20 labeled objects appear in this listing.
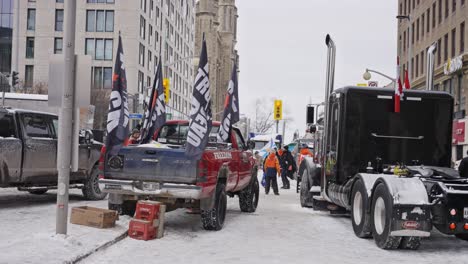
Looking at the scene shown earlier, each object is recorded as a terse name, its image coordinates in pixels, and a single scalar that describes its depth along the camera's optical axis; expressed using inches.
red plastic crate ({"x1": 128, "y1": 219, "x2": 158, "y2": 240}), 375.2
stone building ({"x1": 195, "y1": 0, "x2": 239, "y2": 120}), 4763.8
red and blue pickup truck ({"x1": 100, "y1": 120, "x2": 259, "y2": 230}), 397.4
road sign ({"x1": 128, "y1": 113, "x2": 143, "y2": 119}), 1297.5
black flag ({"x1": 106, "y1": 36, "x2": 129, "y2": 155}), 411.2
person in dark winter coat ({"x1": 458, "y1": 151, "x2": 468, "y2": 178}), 423.2
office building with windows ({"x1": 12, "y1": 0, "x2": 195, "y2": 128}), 2443.4
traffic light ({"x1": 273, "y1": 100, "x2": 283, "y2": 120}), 1267.2
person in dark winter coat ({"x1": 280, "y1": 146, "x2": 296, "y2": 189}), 944.9
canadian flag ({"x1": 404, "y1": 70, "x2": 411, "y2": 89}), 523.5
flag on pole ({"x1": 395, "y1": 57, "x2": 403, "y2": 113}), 444.0
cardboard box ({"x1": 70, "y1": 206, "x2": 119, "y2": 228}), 392.5
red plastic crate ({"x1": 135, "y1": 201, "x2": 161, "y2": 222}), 380.1
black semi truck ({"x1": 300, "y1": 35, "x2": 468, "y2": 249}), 405.4
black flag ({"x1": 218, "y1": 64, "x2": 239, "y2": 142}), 504.4
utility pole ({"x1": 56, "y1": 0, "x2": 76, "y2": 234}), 337.7
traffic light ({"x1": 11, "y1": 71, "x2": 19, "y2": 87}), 1317.7
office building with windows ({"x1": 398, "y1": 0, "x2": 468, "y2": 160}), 1376.7
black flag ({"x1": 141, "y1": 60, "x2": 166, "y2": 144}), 500.4
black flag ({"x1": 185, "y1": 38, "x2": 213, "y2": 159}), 398.3
